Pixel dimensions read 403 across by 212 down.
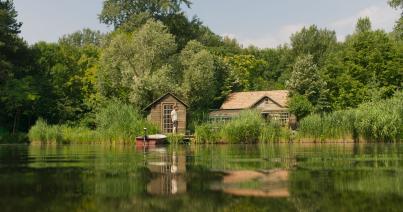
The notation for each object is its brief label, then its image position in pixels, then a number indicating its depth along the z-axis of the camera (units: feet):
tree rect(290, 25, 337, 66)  298.35
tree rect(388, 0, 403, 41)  156.66
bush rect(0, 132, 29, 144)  157.98
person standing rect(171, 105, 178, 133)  146.51
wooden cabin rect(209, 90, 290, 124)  186.50
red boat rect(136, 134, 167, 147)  129.08
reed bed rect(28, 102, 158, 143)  138.10
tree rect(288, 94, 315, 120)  165.27
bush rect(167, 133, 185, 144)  140.67
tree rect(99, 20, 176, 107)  171.32
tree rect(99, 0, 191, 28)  237.86
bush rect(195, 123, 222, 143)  135.44
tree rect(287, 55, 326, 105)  169.78
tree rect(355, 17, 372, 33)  319.68
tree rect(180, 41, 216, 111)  174.09
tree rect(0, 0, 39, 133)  167.73
